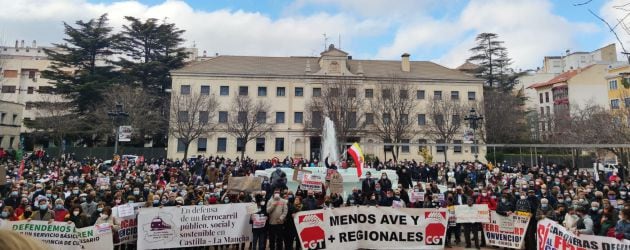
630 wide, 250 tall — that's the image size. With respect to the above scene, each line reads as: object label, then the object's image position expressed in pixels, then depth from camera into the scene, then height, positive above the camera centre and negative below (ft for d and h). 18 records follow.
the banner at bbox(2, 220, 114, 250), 28.76 -5.43
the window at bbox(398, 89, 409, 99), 156.97 +24.20
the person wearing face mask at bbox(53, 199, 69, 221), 33.91 -4.60
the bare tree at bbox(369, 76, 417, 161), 152.76 +17.82
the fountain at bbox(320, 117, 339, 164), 110.28 +4.20
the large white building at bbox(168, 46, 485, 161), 163.53 +27.84
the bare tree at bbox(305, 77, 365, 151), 147.43 +18.28
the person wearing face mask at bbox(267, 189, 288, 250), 33.86 -4.98
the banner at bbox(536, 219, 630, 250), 25.86 -5.74
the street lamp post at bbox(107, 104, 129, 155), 78.69 +8.57
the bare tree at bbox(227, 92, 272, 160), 153.10 +14.51
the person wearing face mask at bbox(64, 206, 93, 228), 30.68 -4.67
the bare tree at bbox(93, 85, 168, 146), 143.54 +16.31
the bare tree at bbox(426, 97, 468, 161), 157.18 +14.52
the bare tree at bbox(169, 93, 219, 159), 145.69 +15.39
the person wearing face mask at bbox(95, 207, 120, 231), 31.24 -4.72
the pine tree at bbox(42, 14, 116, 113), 165.58 +40.15
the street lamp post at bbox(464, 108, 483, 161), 87.12 +8.25
